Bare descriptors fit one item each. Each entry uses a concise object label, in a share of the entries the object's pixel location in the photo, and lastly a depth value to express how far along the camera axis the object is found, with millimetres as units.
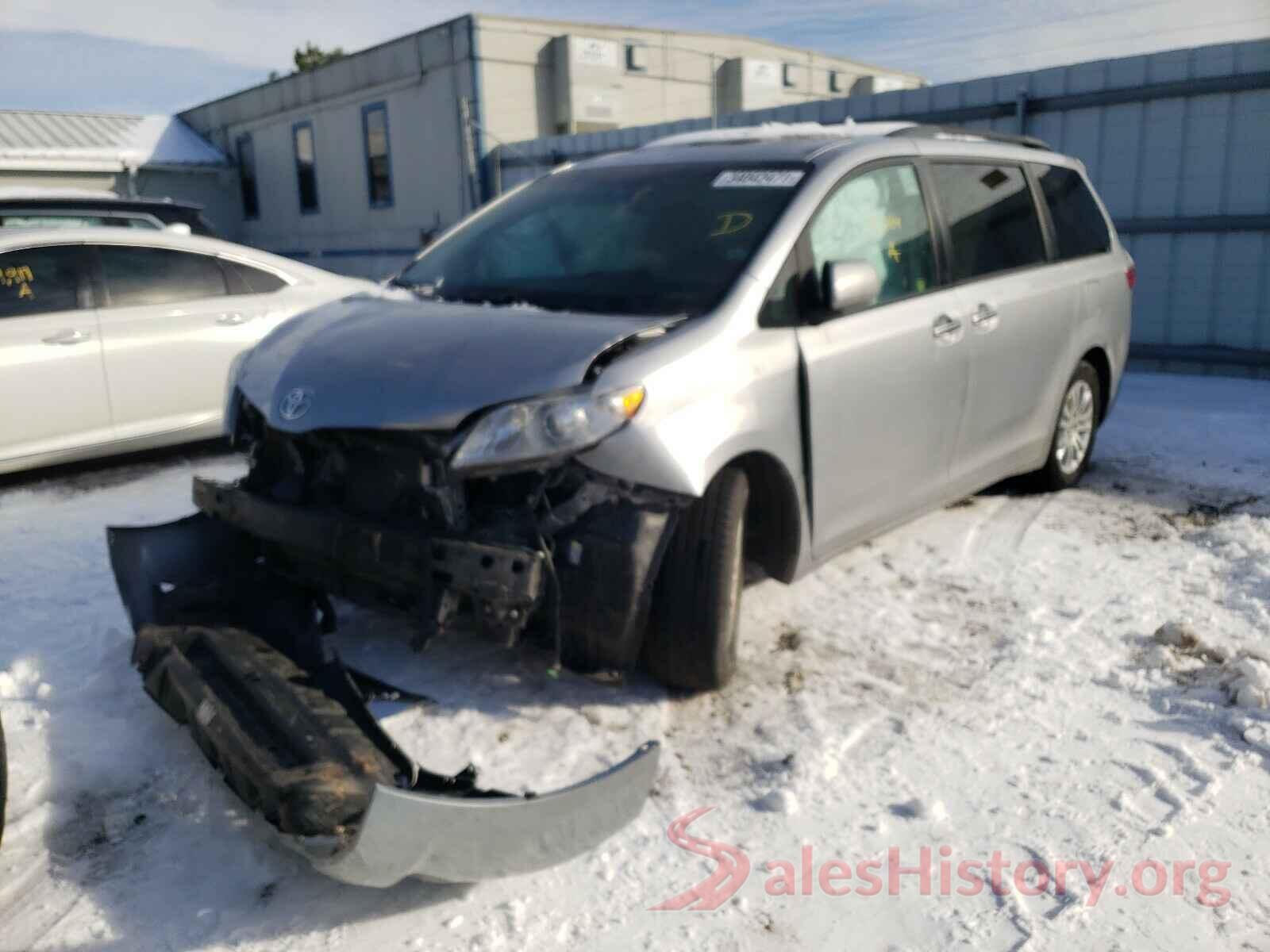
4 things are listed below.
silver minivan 2789
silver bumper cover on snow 2236
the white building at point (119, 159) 20109
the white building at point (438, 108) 15820
